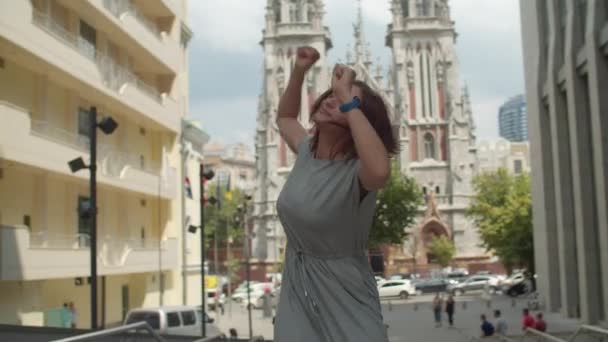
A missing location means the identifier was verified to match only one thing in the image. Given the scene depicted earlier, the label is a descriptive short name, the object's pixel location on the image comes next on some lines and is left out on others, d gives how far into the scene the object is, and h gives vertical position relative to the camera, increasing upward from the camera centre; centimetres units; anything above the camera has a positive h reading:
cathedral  8819 +1524
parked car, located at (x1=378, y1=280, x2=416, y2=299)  5341 -290
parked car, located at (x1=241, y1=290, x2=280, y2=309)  4801 -333
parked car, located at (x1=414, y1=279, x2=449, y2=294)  5753 -301
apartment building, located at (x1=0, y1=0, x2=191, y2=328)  1878 +281
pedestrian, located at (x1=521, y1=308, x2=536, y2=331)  2027 -204
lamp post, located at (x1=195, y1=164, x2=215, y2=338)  2075 +170
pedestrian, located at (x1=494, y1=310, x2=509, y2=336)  2291 -242
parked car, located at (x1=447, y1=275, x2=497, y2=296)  5684 -296
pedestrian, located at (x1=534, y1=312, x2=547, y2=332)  1854 -196
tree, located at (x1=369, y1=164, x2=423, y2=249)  6769 +278
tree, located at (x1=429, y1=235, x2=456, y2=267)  8131 -59
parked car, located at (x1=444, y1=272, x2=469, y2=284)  6366 -281
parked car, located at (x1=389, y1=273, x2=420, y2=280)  7009 -278
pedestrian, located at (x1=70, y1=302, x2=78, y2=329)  2234 -169
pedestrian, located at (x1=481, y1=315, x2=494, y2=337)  2252 -241
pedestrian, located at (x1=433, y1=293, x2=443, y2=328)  3120 -258
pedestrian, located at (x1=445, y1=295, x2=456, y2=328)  3094 -253
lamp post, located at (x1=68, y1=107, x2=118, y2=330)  1420 +136
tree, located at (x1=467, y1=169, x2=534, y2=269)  5234 +162
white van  2012 -172
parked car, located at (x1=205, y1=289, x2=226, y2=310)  4316 -295
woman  327 +10
